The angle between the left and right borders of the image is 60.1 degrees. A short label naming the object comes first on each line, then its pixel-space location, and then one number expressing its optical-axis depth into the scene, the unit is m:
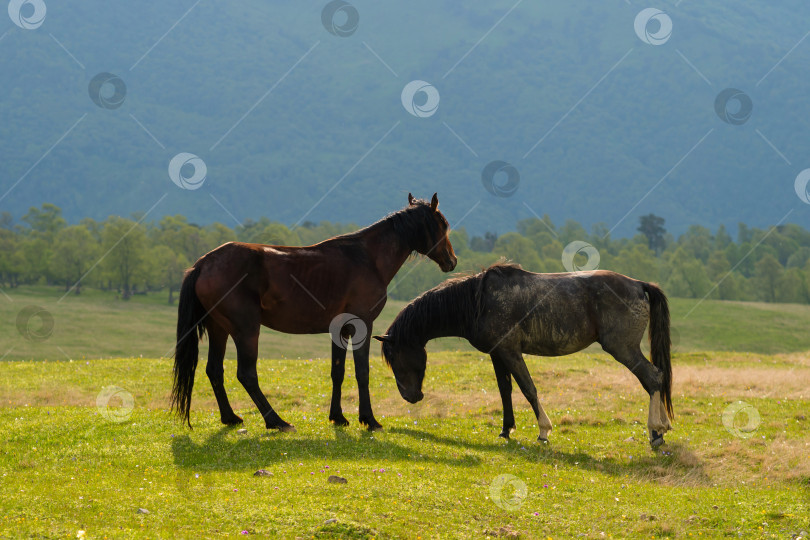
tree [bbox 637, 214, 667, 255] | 194.12
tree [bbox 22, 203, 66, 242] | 131.38
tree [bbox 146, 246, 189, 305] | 99.06
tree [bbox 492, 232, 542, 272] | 128.62
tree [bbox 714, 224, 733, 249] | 187.38
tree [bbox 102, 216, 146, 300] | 95.88
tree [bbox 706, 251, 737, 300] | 119.12
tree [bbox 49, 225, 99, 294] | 100.38
